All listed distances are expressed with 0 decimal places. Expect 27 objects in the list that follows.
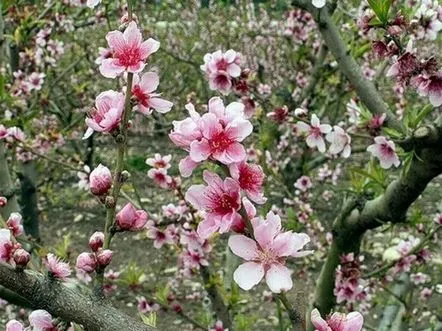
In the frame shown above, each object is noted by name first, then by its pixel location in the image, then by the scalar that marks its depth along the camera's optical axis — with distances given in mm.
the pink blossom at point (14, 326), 246
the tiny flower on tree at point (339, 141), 572
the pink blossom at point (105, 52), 429
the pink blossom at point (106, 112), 259
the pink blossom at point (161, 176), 606
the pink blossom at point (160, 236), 648
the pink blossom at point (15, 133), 703
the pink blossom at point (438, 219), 678
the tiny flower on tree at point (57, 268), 240
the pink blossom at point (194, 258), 661
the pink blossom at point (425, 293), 1439
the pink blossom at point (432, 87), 394
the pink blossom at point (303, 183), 1541
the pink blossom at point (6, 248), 255
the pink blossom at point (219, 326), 663
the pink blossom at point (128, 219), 265
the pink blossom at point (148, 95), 280
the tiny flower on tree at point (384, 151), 532
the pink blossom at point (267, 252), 235
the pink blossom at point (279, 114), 585
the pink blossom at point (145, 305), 784
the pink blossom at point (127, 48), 267
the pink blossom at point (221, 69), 526
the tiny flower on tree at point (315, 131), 579
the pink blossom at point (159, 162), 603
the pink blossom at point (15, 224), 328
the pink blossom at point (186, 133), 234
